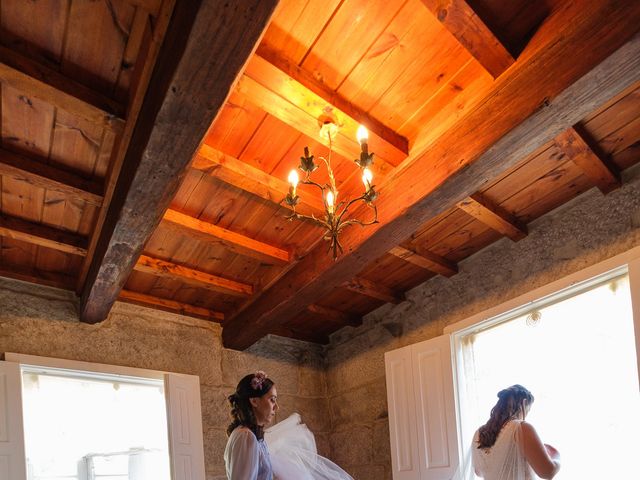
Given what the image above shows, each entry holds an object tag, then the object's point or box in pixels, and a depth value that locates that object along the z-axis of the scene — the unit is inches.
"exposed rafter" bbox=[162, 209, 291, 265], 161.2
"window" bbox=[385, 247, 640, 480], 162.4
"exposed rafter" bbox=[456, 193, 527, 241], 161.3
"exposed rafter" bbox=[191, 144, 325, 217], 136.4
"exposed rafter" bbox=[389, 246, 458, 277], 184.1
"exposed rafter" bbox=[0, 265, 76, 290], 181.0
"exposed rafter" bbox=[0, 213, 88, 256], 161.9
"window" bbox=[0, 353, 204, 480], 183.8
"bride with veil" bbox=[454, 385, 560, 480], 134.2
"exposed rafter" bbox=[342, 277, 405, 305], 201.9
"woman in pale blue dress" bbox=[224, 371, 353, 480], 107.1
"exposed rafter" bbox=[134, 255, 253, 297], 180.5
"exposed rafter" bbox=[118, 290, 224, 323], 199.4
